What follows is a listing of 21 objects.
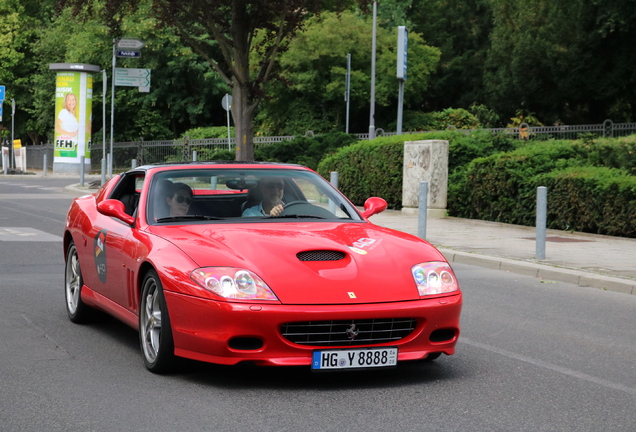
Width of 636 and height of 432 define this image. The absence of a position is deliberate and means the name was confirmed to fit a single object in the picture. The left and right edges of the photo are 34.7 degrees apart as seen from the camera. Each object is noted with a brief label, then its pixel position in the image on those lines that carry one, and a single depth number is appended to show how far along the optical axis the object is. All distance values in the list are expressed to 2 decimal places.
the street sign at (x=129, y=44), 32.31
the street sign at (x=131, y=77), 34.16
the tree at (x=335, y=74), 52.88
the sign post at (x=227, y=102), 35.69
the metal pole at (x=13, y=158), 54.12
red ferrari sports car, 5.74
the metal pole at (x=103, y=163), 34.74
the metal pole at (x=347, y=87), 44.33
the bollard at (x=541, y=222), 13.46
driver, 7.19
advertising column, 50.28
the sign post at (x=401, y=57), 28.02
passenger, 7.05
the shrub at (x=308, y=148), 31.77
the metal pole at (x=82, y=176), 37.12
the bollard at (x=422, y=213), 15.85
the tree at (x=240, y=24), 29.58
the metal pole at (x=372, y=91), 37.50
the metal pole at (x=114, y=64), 34.06
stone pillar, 22.20
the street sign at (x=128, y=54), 31.92
